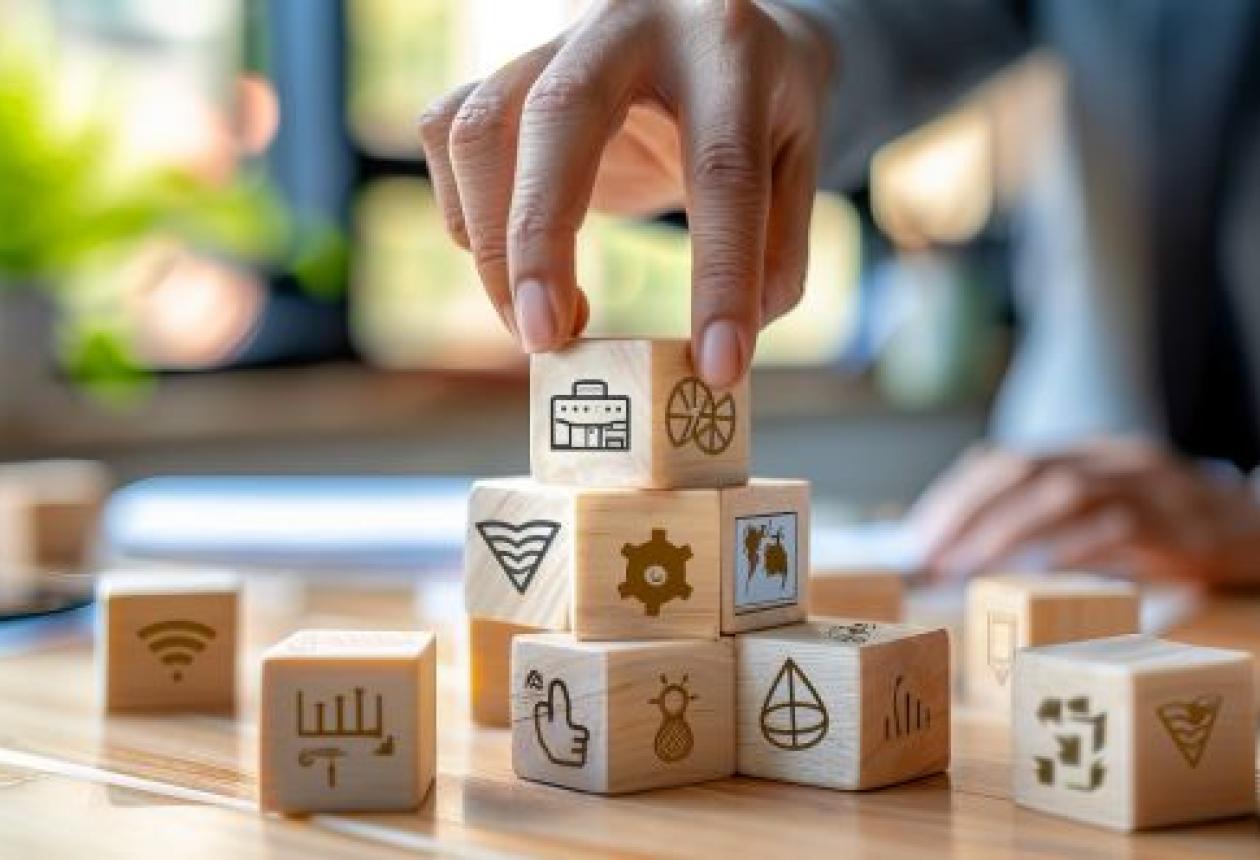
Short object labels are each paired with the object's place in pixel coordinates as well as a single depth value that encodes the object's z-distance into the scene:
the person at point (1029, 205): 0.62
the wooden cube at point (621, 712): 0.58
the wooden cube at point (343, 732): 0.56
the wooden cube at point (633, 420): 0.60
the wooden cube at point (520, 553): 0.60
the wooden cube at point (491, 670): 0.64
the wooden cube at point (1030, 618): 0.67
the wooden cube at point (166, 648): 0.66
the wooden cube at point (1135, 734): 0.55
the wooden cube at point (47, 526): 0.89
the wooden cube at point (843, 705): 0.58
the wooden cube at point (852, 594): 0.70
